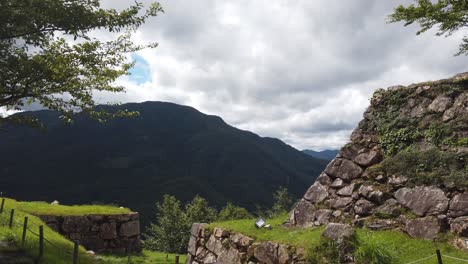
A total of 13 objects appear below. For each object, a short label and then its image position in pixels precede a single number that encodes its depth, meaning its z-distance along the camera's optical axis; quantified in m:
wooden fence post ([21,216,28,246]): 15.23
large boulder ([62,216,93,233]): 24.95
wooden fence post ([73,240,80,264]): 13.47
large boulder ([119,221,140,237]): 27.30
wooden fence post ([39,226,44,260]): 13.88
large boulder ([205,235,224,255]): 18.23
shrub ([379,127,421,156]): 17.55
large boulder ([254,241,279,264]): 15.14
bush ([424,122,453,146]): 16.44
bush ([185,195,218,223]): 61.27
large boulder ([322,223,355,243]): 13.42
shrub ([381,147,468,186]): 14.66
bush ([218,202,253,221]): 66.31
